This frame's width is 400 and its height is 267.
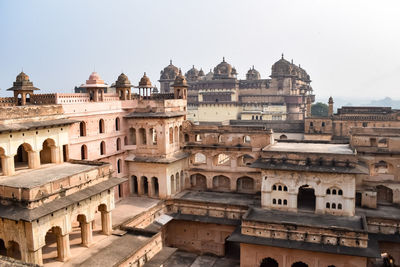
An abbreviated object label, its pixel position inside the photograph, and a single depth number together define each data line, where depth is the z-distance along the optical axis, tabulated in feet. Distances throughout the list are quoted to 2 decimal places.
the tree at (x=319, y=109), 308.19
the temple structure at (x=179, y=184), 62.08
